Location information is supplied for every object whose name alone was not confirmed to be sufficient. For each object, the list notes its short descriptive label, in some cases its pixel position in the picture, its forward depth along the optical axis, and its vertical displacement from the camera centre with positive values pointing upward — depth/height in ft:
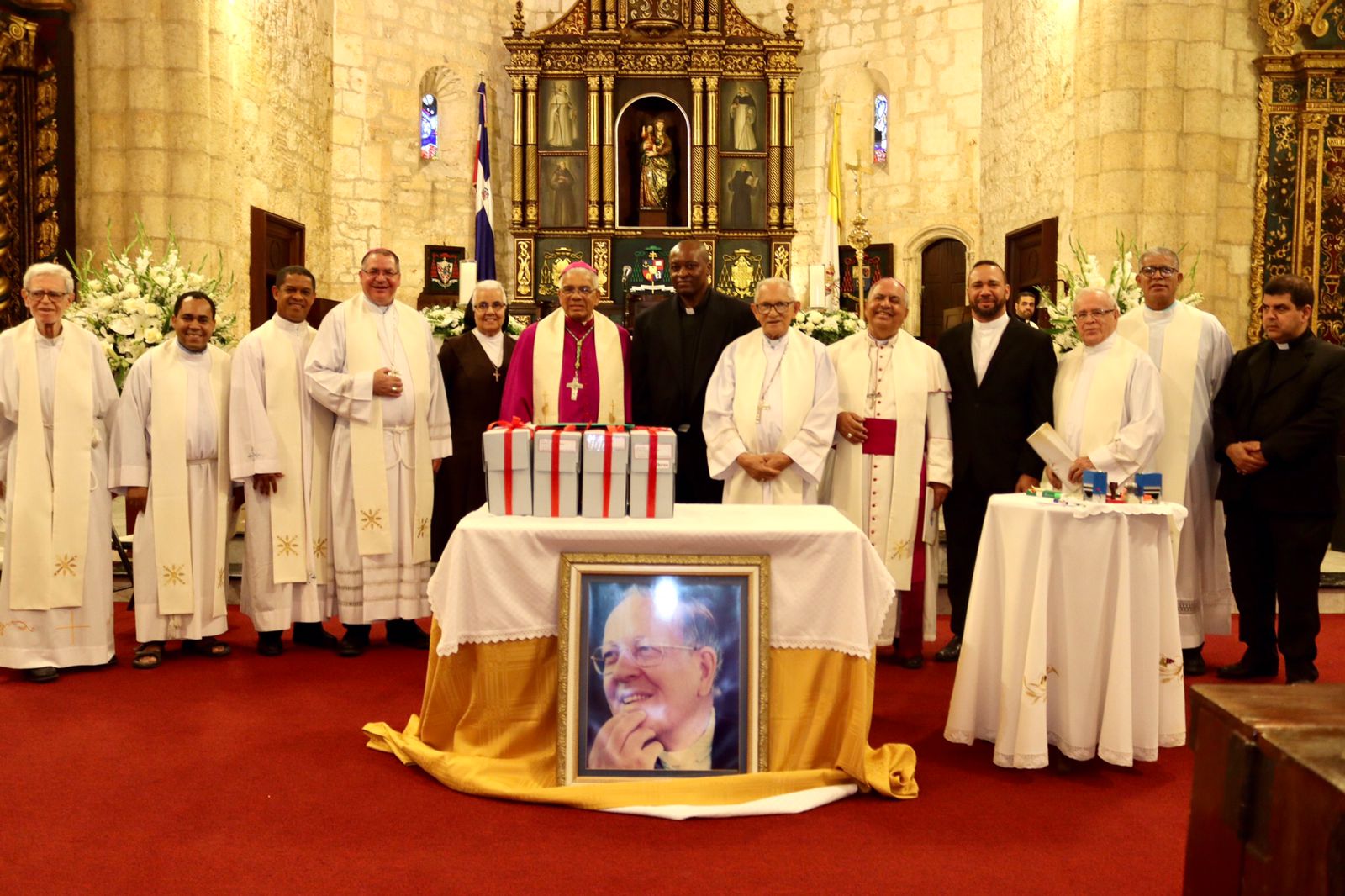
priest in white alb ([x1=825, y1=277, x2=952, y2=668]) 18.60 -1.05
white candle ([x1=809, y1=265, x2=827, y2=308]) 34.63 +3.04
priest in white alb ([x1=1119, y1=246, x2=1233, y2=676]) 18.74 -0.60
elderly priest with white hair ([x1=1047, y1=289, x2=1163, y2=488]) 16.16 -0.19
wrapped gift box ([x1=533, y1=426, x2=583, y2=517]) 13.08 -1.01
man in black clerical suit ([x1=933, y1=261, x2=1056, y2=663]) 18.13 -0.32
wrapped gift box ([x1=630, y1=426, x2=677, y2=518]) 13.23 -1.02
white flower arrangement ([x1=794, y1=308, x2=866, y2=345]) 25.00 +1.34
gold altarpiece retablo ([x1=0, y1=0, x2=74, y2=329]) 28.84 +6.06
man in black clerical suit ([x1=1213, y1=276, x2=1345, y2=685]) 17.29 -1.25
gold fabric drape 12.41 -4.00
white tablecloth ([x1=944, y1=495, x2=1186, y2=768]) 13.23 -2.87
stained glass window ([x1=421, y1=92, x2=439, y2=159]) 46.55 +10.38
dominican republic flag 44.55 +6.55
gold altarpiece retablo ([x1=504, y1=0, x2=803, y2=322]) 44.75 +9.65
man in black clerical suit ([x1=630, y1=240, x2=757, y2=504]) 18.92 +0.37
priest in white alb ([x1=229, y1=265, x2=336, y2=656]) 18.75 -1.50
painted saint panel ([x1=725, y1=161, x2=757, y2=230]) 45.16 +7.40
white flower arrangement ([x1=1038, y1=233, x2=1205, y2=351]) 20.86 +1.72
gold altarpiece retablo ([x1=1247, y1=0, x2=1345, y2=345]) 31.14 +6.42
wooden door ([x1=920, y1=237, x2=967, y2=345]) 45.50 +4.16
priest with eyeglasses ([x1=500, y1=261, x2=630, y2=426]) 18.51 +0.19
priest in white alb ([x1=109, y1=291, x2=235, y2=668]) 18.43 -1.49
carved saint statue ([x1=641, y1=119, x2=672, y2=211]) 45.73 +8.79
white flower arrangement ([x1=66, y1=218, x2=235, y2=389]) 20.70 +1.32
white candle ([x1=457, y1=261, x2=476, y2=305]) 32.30 +2.92
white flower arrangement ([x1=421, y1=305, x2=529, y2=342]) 24.73 +1.32
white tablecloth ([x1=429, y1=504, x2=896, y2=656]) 12.64 -2.06
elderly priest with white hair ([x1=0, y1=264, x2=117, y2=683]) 17.35 -1.75
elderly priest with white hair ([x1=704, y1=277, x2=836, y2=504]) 17.12 -0.34
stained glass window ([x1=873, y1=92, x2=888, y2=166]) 47.29 +10.54
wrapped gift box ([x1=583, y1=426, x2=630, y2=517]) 13.12 -1.01
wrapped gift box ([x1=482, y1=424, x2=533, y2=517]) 13.23 -0.99
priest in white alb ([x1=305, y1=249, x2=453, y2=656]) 19.12 -1.07
